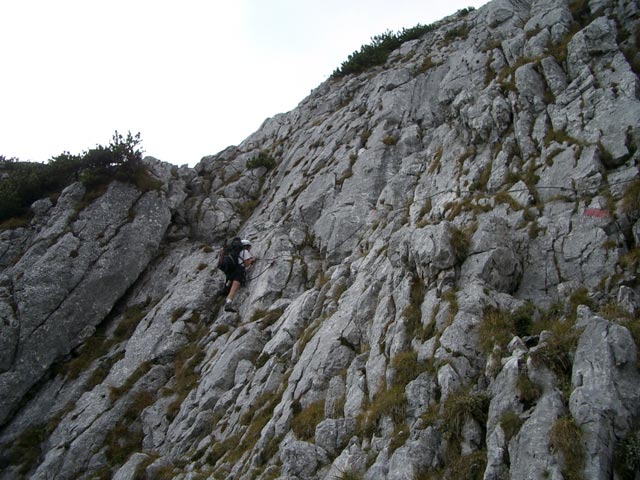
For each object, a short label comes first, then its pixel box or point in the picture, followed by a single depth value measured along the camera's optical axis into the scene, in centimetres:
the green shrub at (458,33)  4044
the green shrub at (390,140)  3022
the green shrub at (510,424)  967
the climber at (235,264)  2585
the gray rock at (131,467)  1795
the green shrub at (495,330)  1232
